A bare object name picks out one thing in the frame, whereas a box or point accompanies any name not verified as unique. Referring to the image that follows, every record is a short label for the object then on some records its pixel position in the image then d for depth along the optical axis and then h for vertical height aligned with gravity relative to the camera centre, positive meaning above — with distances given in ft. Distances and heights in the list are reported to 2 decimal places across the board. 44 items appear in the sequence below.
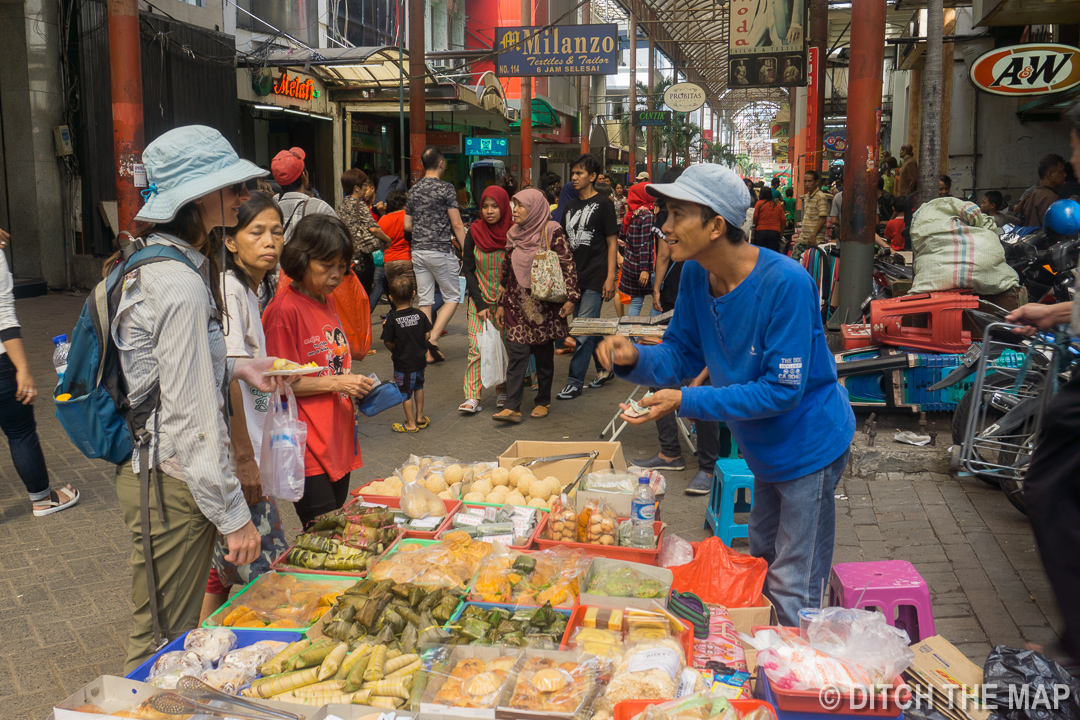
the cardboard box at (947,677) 8.63 -4.74
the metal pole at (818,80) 60.39 +11.47
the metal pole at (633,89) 108.17 +20.72
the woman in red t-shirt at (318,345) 11.80 -1.54
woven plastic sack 20.61 -0.41
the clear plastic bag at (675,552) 11.95 -4.54
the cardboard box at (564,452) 15.51 -4.17
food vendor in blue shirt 9.35 -1.59
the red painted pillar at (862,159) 24.36 +2.30
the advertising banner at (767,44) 48.60 +11.37
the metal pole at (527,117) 66.54 +9.85
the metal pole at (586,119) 96.43 +13.83
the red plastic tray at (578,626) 8.92 -4.34
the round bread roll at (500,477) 14.75 -4.23
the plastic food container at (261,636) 9.23 -4.39
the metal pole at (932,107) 30.14 +4.75
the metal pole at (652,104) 113.80 +19.49
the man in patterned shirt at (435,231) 28.84 +0.25
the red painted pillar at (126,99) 24.97 +4.30
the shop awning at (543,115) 90.58 +13.28
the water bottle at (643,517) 11.77 -4.03
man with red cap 21.53 +1.42
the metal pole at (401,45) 39.36 +9.85
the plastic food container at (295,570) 10.69 -4.25
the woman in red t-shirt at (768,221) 51.03 +0.92
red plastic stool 20.51 -2.15
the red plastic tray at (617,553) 11.46 -4.34
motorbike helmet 19.84 +0.41
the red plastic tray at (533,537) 11.86 -4.30
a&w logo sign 32.60 +6.54
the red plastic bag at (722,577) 10.85 -4.50
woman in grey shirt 7.84 -1.37
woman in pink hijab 23.77 -1.73
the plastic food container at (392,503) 12.78 -4.15
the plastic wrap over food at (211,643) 8.75 -4.27
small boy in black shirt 22.90 -2.78
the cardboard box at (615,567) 9.59 -4.19
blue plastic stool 15.51 -4.88
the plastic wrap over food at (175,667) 8.25 -4.31
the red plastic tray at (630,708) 7.50 -4.23
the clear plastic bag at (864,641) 8.29 -4.16
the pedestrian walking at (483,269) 25.43 -0.95
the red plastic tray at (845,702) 7.95 -4.46
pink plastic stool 10.66 -4.56
